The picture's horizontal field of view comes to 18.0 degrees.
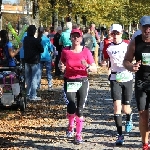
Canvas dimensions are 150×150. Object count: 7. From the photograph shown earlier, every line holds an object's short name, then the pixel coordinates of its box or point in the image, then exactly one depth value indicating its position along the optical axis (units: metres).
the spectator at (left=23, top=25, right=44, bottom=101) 11.88
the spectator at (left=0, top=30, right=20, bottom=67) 10.11
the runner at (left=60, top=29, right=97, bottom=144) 7.56
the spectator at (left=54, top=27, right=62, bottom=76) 17.29
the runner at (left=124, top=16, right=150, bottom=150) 6.21
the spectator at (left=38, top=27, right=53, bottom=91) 13.63
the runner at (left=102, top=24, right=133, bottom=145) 7.62
